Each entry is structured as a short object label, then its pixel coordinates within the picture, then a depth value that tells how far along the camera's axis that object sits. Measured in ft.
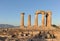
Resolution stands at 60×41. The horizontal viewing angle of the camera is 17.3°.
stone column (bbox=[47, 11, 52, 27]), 187.01
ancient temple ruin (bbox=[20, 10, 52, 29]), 186.66
